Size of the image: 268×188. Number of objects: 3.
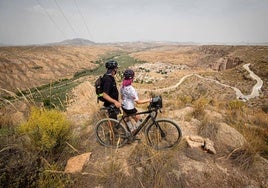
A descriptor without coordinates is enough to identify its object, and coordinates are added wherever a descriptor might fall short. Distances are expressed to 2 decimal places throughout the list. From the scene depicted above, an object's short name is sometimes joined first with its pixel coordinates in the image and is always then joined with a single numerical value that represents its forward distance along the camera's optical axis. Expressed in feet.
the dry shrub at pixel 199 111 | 20.78
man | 13.65
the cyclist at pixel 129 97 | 13.55
